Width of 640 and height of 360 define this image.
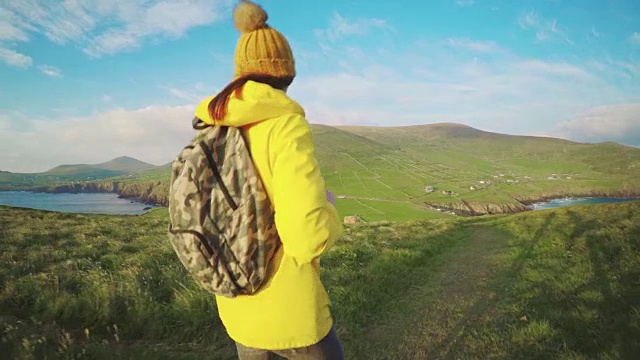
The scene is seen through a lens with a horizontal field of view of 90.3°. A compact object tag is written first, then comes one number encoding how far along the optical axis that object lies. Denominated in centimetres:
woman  160
